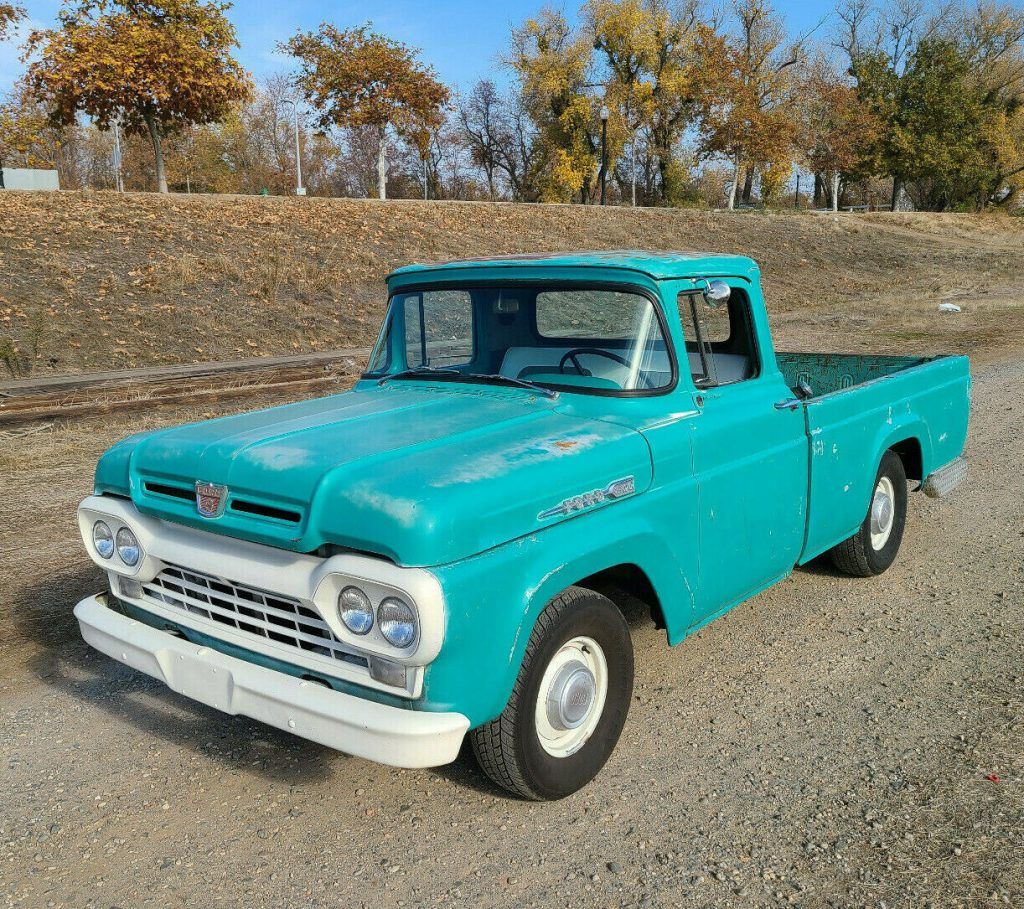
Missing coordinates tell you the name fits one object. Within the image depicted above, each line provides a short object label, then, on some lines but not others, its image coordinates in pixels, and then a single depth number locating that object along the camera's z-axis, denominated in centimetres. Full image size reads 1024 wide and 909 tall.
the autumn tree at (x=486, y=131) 5775
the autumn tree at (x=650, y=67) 4725
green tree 5022
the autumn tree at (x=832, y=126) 4722
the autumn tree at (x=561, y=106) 4806
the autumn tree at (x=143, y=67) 2377
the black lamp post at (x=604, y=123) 3778
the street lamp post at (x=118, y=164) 4079
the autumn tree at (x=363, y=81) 3294
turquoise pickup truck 271
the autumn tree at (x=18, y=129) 2128
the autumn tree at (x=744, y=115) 4209
